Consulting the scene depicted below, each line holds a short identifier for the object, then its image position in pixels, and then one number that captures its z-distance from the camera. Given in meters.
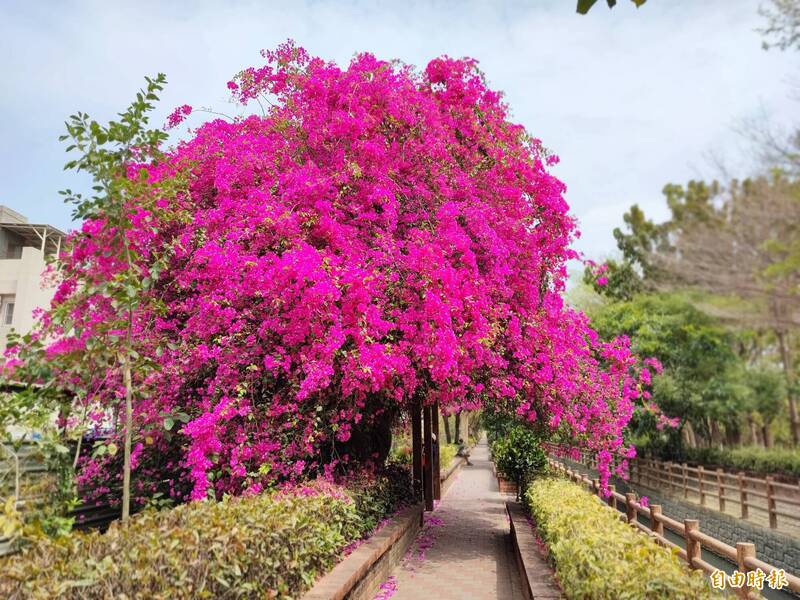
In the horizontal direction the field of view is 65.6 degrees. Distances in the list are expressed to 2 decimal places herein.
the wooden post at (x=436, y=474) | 17.79
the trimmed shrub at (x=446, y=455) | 25.91
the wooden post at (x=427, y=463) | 14.87
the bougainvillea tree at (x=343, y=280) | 6.78
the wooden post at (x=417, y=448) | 12.57
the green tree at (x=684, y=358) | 24.84
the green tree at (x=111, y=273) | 5.50
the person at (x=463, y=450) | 34.89
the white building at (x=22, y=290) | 22.42
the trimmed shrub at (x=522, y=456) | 14.23
